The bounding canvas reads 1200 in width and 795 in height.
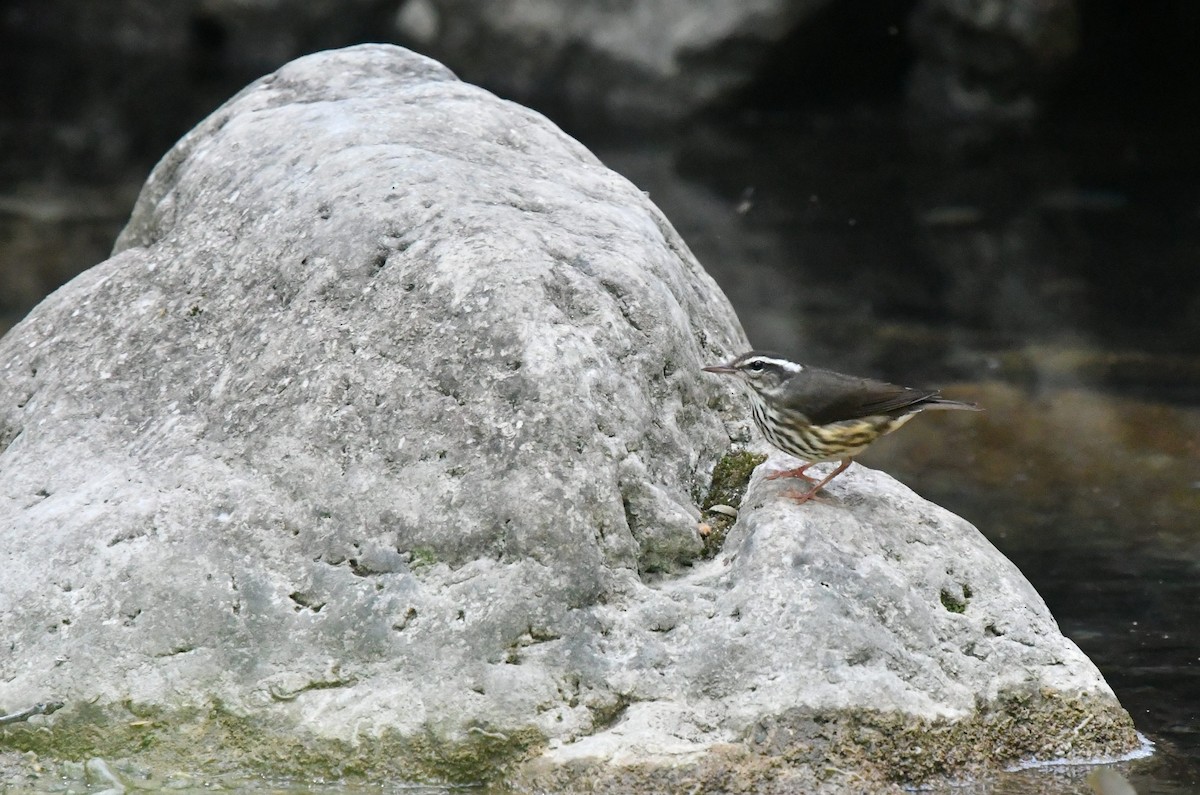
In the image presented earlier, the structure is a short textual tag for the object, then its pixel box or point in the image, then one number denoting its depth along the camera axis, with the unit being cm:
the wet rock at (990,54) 4206
